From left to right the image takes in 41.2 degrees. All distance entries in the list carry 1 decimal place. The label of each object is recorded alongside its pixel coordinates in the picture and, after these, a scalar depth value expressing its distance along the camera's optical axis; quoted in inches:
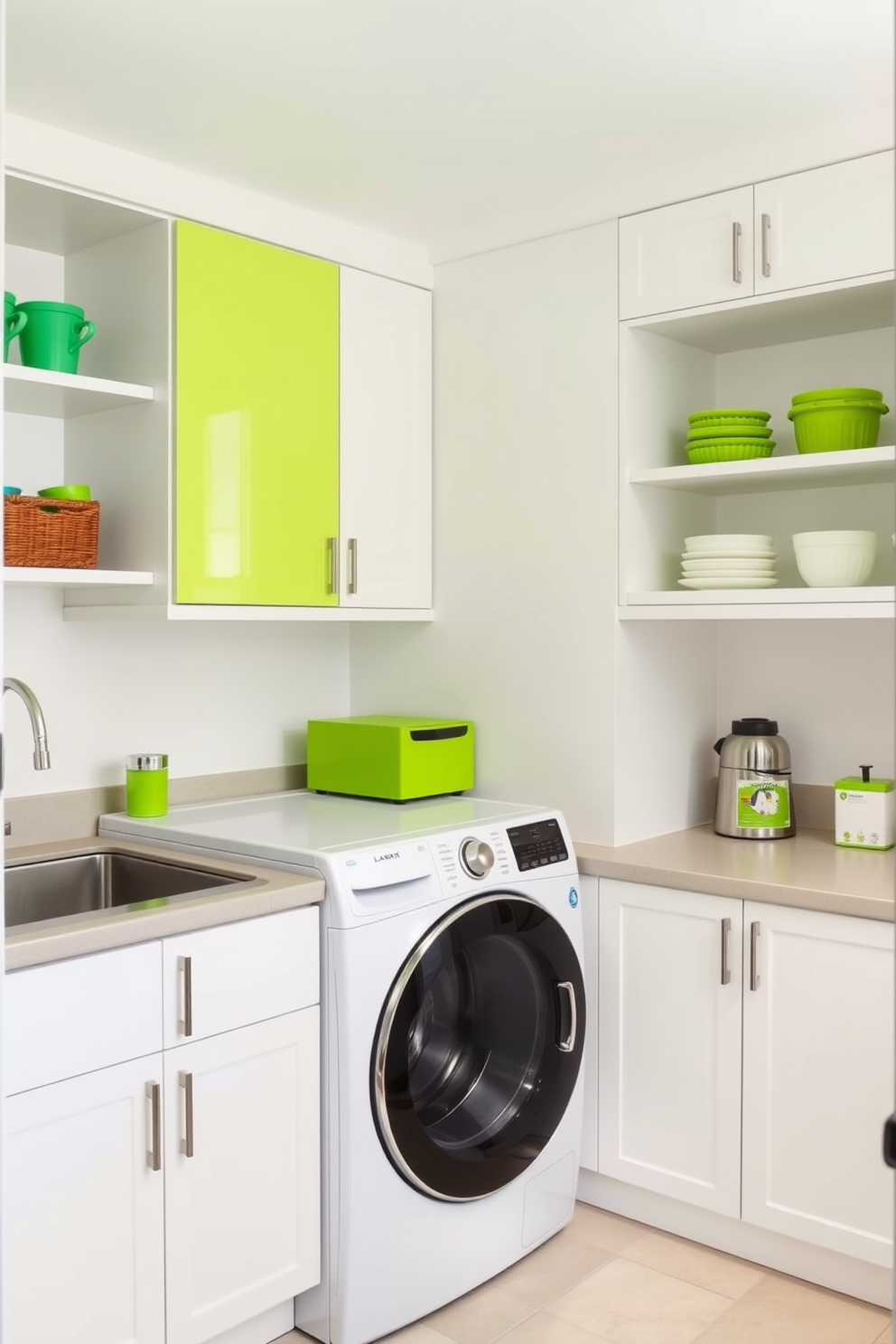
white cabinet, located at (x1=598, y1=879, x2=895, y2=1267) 88.4
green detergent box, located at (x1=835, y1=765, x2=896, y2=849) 102.9
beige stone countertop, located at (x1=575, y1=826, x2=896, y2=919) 89.4
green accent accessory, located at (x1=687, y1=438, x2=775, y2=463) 104.3
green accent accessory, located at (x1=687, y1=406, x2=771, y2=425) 104.8
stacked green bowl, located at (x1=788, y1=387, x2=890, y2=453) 98.9
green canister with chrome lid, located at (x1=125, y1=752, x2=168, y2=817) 103.8
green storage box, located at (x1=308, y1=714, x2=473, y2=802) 110.7
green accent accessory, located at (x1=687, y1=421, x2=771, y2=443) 104.3
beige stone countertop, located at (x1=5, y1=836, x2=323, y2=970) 70.7
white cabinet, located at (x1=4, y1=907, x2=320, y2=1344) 70.8
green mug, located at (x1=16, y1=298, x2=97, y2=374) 91.5
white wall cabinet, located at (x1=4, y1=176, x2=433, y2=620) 95.5
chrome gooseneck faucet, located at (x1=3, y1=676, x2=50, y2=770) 79.7
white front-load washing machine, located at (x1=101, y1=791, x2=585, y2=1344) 85.0
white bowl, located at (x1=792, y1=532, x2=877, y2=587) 97.6
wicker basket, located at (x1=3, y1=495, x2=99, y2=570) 89.9
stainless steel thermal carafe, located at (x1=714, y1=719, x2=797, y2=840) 109.0
